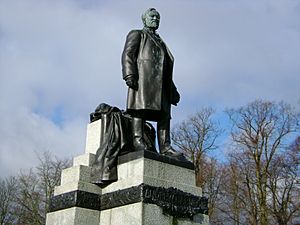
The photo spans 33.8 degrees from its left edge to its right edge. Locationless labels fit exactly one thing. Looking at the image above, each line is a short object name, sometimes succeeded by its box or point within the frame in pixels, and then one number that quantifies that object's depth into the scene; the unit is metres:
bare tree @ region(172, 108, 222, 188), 30.00
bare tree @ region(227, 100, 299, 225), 27.06
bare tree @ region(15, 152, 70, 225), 29.12
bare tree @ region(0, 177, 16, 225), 32.54
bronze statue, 8.84
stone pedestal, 7.75
